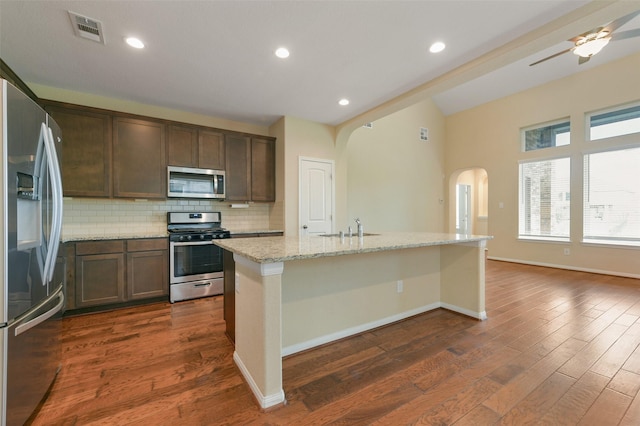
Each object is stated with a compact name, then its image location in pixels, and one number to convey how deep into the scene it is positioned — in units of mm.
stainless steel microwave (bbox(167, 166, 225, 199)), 3914
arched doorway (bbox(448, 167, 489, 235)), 7707
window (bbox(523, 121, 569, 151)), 5523
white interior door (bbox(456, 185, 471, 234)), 8328
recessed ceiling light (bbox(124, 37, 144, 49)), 2451
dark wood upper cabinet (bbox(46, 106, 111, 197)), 3281
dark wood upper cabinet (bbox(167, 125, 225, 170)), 3932
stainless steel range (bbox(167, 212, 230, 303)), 3609
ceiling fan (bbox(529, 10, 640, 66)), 2434
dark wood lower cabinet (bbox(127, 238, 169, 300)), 3393
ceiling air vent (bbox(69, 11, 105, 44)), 2188
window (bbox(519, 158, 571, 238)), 5535
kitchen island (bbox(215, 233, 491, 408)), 1686
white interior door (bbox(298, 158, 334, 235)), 4680
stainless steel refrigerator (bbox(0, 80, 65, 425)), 1355
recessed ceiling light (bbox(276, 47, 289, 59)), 2658
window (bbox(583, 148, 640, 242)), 4734
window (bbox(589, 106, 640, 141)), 4688
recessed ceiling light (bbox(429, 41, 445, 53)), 2568
